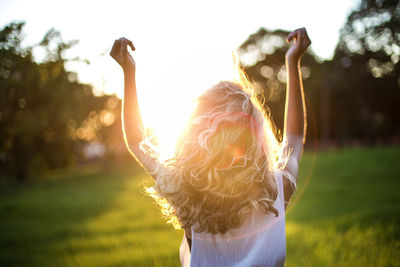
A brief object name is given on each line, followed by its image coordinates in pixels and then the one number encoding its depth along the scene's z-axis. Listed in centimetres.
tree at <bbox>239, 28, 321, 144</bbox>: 5050
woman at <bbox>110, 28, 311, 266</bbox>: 162
